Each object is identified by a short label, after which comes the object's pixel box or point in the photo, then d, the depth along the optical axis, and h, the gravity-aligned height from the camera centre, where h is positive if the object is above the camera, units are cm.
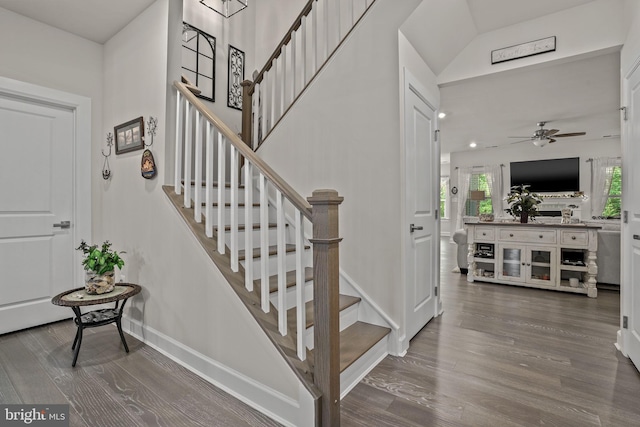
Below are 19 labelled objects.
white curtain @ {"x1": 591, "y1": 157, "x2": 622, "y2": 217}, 763 +78
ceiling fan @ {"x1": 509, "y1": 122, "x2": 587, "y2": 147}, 554 +135
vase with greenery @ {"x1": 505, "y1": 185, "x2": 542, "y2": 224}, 450 +10
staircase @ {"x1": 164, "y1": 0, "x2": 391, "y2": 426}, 150 -24
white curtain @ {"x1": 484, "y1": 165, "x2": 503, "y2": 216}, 885 +77
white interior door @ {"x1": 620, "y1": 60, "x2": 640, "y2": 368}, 212 -10
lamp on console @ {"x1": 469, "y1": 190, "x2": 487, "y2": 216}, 807 +43
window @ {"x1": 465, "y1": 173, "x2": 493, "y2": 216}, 909 +51
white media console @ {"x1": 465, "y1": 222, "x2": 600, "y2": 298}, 397 -58
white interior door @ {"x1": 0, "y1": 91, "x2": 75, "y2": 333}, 270 +1
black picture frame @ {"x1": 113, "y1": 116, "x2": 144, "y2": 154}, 260 +65
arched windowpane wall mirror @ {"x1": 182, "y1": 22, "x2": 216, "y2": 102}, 354 +175
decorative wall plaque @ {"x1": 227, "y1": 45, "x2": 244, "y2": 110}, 398 +171
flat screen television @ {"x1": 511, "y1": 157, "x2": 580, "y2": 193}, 789 +98
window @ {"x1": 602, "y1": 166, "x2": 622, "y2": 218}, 760 +33
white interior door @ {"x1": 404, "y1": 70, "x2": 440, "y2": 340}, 249 +4
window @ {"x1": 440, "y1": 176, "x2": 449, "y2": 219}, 1127 +70
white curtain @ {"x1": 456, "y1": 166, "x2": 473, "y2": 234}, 939 +72
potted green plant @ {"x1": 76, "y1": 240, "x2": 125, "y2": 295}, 230 -45
